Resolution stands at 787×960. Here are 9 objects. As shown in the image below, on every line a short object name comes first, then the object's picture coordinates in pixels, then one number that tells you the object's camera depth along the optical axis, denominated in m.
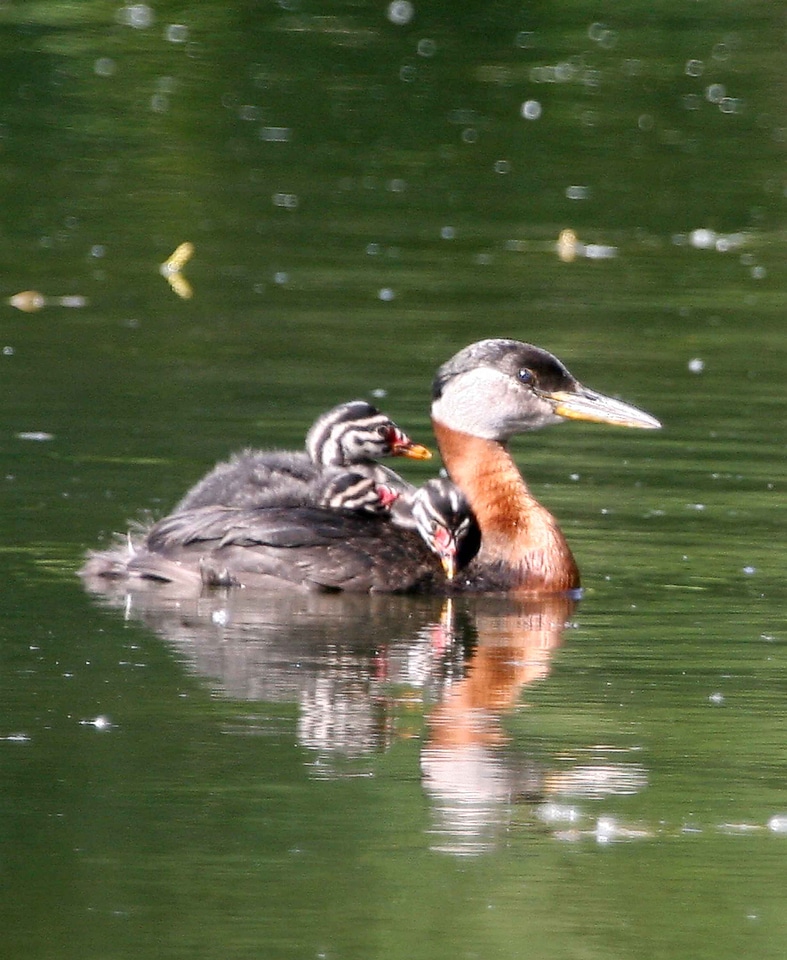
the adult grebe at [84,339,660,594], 9.12
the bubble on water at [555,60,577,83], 23.27
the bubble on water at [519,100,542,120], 21.30
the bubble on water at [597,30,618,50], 25.42
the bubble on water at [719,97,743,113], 22.17
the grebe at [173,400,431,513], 9.38
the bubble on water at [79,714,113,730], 7.19
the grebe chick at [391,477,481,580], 9.27
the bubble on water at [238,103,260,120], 20.86
